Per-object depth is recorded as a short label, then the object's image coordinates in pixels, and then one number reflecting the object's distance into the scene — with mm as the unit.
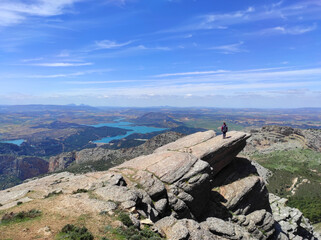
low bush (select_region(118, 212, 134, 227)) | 19881
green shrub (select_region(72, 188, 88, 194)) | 27197
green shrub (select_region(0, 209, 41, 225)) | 18955
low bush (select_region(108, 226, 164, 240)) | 17344
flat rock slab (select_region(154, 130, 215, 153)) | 43906
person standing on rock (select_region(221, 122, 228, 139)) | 42562
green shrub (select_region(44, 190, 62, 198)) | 26078
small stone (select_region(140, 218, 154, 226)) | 21734
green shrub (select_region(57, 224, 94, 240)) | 16164
